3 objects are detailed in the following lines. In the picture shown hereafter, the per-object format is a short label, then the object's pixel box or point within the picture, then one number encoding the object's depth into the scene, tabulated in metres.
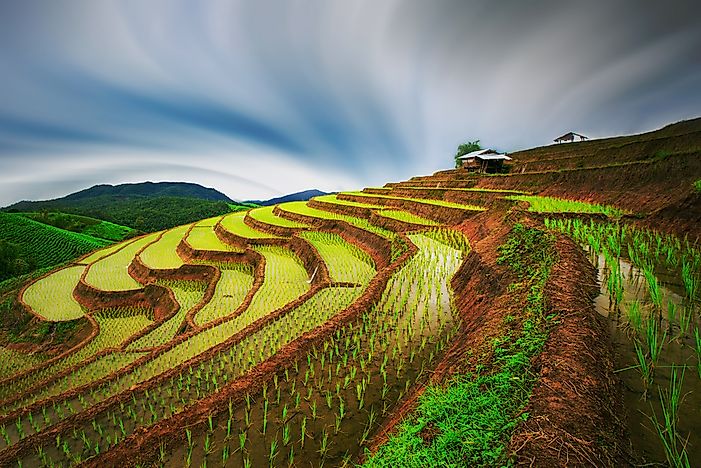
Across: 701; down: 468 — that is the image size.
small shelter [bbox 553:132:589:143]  27.01
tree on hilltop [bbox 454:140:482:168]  39.19
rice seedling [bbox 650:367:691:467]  1.51
